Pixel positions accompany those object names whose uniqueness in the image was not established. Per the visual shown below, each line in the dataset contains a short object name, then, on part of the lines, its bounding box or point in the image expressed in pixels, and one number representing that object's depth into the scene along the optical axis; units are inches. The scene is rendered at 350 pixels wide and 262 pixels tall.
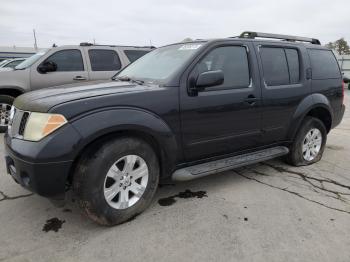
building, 1104.8
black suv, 110.0
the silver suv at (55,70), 271.4
